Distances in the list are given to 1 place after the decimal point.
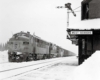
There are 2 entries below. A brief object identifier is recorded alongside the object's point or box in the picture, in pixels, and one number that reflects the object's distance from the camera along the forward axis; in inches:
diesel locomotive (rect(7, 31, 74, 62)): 841.0
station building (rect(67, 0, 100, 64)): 565.8
